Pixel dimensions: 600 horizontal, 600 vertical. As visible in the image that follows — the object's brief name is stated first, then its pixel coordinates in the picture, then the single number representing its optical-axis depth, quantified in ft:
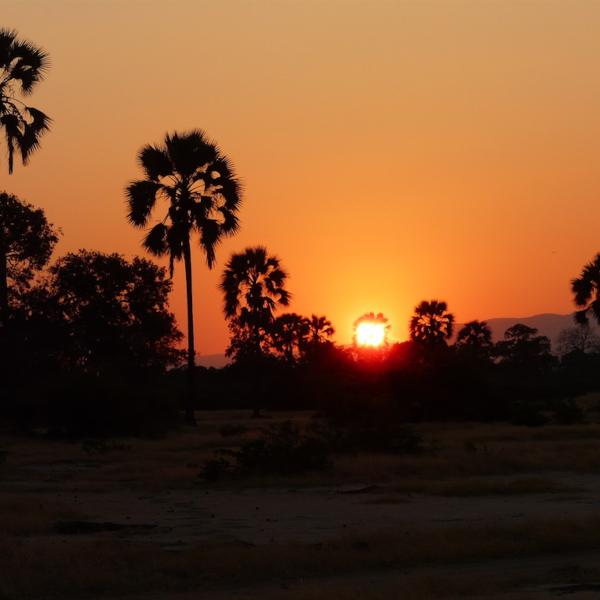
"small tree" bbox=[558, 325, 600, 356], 577.02
